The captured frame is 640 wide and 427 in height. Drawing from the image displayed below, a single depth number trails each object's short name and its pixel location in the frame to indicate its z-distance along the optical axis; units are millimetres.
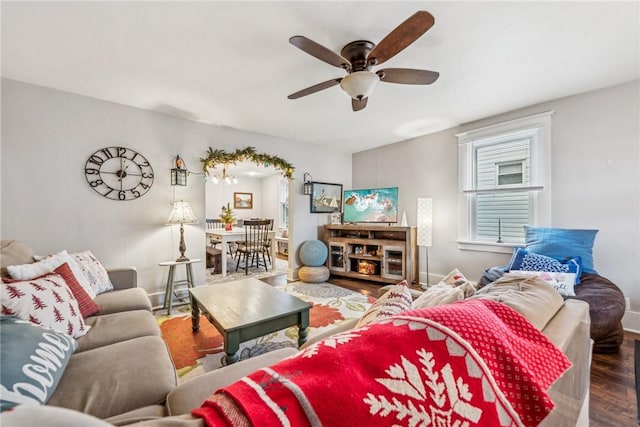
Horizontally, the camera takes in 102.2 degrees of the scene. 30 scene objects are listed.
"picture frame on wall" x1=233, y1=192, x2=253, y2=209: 8180
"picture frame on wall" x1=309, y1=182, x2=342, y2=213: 4746
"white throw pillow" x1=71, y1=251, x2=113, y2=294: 2082
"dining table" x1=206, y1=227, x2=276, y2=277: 4629
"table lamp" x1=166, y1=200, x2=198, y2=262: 3082
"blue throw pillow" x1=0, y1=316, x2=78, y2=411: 825
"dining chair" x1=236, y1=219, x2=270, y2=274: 4871
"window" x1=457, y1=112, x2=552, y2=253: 3039
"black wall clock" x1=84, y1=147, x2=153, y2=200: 2838
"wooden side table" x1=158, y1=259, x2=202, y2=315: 2963
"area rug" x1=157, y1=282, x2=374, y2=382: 2020
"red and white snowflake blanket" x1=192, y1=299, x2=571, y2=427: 443
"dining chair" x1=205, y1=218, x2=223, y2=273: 5025
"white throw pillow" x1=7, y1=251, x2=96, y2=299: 1592
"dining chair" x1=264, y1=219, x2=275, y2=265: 5158
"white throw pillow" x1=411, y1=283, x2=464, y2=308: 989
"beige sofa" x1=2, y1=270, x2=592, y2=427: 840
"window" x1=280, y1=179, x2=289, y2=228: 7691
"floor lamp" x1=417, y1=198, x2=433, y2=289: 3750
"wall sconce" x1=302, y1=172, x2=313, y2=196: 4586
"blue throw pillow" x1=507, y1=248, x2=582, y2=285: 2330
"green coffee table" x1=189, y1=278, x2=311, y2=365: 1717
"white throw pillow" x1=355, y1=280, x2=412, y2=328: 925
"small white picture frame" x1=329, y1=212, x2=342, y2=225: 4930
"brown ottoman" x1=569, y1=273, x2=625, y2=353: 1977
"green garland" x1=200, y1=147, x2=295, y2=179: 3518
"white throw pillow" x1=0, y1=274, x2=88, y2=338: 1242
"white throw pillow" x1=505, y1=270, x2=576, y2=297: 2121
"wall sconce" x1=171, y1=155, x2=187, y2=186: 3230
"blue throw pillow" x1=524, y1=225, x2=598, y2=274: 2477
